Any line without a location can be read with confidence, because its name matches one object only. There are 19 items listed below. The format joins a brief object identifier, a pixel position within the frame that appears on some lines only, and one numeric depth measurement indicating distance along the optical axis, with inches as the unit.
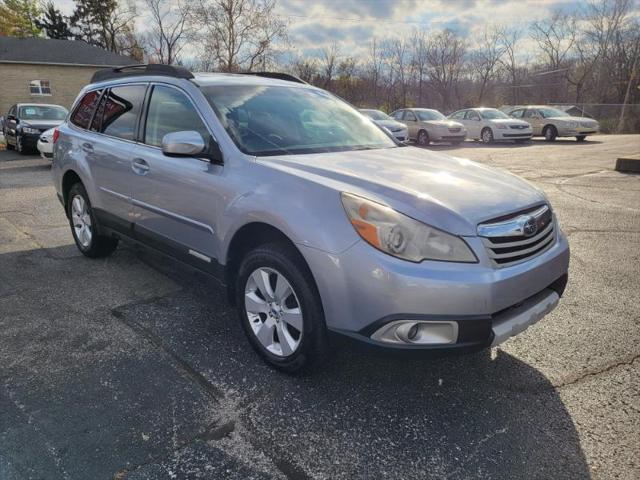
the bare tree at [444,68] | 2007.9
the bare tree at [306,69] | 1683.1
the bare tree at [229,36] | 1466.5
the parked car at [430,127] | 763.4
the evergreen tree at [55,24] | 2080.5
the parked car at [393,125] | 704.4
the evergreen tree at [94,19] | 2039.9
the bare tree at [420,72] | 1982.0
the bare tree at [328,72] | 1729.8
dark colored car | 629.3
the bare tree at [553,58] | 1977.1
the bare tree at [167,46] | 1766.6
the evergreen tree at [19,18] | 1977.1
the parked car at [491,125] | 798.5
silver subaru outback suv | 92.0
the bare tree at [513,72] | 2080.5
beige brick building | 1326.3
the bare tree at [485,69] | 2048.5
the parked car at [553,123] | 824.3
